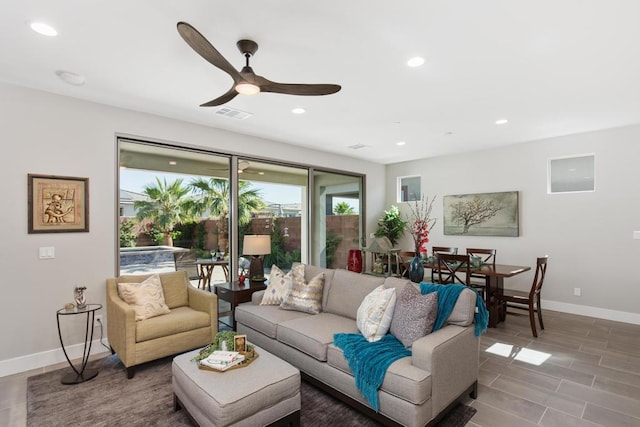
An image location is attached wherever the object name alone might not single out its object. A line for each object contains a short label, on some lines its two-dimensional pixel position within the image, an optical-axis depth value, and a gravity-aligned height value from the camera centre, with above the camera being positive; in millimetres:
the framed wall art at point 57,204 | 3307 +146
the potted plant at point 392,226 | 7043 -182
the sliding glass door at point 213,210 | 4059 +107
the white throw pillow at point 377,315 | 2602 -793
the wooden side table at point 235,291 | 3885 -893
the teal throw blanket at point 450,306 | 2542 -699
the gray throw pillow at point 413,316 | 2434 -745
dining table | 4190 -862
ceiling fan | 2051 +985
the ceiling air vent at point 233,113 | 3964 +1309
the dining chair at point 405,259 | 4831 -685
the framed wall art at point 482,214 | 5664 +62
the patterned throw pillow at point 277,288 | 3701 -802
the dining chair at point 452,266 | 4133 -643
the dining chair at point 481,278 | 4461 -898
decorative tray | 2223 -1017
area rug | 2355 -1473
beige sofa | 2102 -1036
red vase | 4016 -538
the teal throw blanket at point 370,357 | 2188 -984
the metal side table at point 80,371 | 2961 -1466
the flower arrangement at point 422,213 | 6781 +95
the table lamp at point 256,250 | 4152 -416
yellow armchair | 3037 -1060
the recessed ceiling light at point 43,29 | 2262 +1332
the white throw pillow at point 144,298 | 3320 -829
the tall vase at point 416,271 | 3381 -550
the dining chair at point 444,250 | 5425 -545
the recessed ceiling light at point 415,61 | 2727 +1325
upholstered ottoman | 1900 -1081
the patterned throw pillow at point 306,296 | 3469 -849
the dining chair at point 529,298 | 4023 -1038
